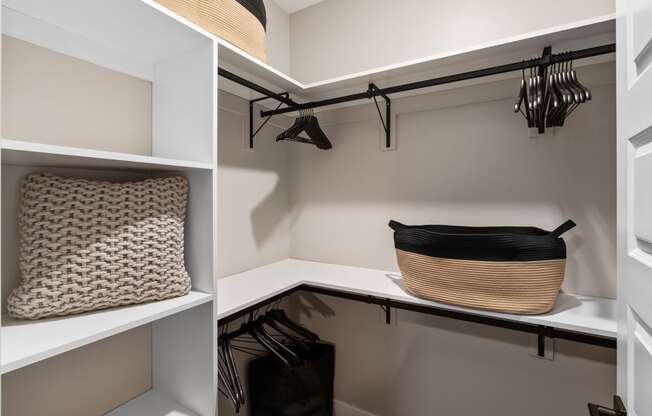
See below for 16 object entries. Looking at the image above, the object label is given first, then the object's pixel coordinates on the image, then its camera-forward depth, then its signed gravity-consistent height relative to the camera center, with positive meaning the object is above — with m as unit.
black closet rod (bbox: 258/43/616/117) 0.98 +0.50
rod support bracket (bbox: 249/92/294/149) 1.59 +0.42
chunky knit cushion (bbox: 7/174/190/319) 0.72 -0.11
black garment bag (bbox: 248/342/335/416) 1.42 -0.90
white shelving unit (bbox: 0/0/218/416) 0.71 +0.11
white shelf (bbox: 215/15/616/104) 0.96 +0.55
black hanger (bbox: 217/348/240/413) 1.14 -0.70
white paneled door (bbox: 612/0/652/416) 0.53 +0.00
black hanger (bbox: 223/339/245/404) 1.14 -0.67
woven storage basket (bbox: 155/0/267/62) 0.94 +0.63
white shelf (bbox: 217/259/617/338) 0.99 -0.38
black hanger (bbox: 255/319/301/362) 1.39 -0.66
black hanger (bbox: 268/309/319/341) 1.49 -0.61
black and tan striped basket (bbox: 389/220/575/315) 0.97 -0.22
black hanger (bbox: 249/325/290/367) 1.34 -0.64
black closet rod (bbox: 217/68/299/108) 1.16 +0.51
